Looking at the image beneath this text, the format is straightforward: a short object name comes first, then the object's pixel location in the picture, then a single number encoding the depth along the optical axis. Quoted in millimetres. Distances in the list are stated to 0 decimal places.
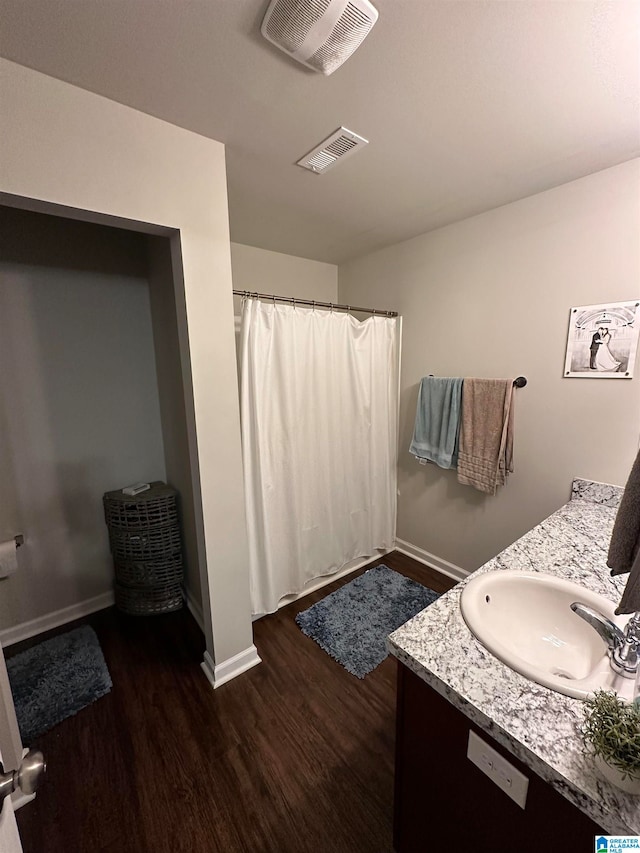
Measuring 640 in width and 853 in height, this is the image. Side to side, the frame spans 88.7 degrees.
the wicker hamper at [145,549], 1931
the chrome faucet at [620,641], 741
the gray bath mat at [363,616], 1763
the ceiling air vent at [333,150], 1312
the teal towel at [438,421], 2168
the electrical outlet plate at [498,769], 630
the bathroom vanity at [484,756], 556
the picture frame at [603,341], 1519
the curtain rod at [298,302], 1770
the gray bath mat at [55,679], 1455
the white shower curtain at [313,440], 1905
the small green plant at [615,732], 484
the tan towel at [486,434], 1938
